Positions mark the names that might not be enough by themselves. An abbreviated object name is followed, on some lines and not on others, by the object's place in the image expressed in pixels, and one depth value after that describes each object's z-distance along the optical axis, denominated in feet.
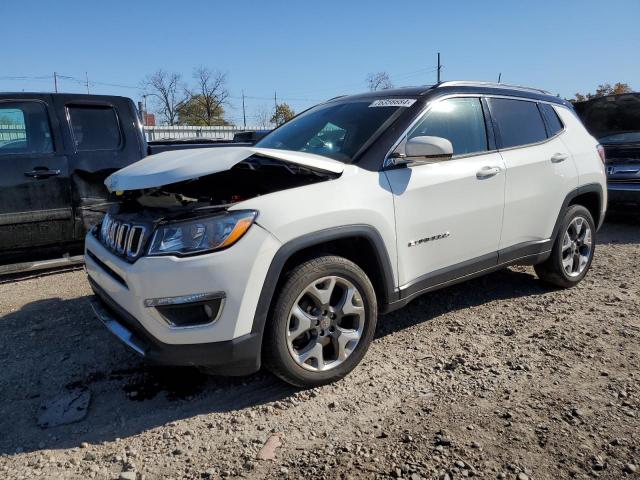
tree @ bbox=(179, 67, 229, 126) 215.92
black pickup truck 15.66
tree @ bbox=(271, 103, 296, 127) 203.43
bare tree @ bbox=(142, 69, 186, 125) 220.23
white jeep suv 8.23
